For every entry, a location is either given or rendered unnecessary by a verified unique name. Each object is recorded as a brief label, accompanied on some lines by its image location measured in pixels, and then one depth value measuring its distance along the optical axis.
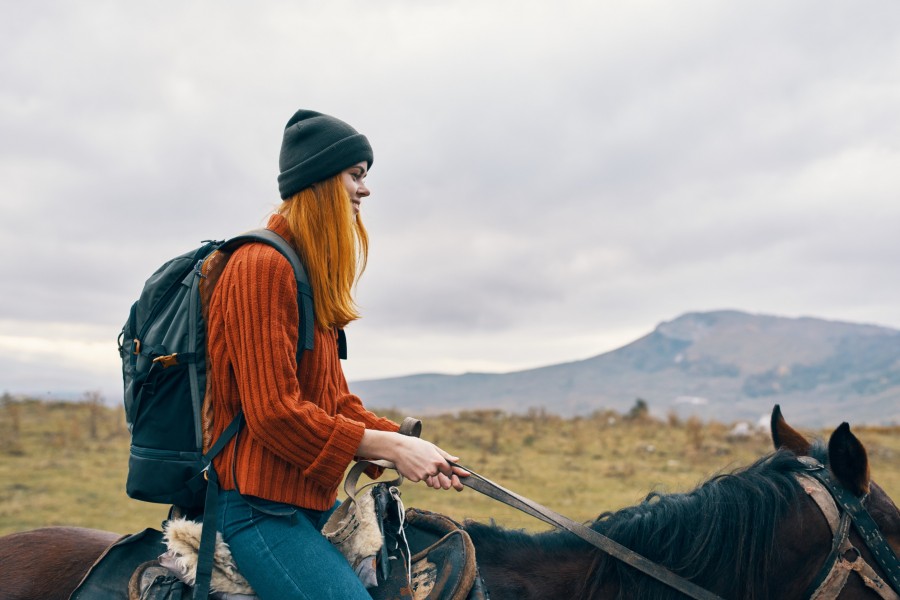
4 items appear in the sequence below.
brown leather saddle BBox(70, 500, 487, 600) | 2.40
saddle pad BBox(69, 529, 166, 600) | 2.53
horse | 2.44
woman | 2.21
